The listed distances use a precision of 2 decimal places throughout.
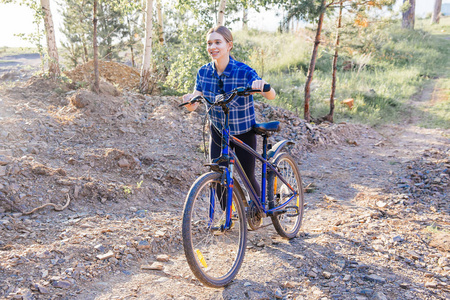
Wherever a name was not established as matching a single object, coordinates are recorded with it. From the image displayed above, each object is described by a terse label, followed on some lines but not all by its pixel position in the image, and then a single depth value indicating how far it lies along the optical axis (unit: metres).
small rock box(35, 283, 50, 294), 3.02
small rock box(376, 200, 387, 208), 5.36
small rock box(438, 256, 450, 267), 3.61
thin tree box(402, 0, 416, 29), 25.02
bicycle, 3.10
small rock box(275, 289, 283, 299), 3.15
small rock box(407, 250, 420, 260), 3.77
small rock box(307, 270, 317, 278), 3.48
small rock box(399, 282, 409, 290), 3.22
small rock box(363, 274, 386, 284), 3.32
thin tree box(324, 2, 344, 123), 10.53
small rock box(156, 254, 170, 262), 3.82
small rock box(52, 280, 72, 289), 3.13
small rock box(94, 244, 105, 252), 3.75
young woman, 3.40
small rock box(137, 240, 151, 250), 3.94
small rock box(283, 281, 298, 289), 3.29
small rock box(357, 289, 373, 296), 3.14
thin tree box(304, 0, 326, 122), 9.66
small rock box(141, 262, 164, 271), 3.61
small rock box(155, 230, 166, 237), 4.18
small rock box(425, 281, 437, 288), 3.26
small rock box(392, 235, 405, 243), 4.07
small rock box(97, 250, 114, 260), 3.62
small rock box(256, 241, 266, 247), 4.18
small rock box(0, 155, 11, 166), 4.92
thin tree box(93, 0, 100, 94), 7.70
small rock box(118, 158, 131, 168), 6.00
